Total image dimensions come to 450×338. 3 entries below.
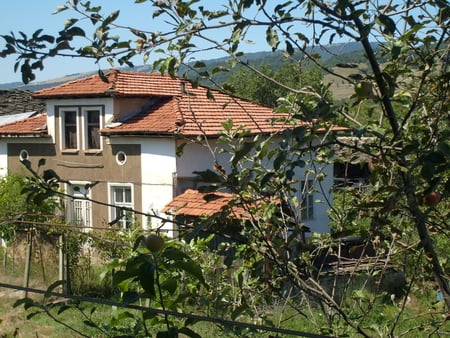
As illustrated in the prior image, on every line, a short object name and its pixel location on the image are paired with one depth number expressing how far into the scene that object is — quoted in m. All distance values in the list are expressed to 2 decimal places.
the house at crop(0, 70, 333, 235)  39.75
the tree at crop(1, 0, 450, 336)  6.25
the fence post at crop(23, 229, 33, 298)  34.74
